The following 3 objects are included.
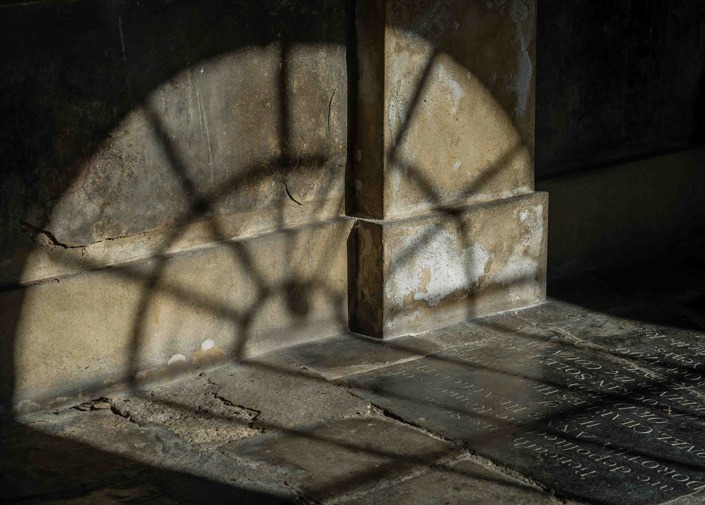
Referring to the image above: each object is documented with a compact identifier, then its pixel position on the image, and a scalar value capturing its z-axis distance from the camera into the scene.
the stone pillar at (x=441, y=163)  7.06
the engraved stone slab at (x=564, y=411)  5.63
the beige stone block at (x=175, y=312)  6.27
